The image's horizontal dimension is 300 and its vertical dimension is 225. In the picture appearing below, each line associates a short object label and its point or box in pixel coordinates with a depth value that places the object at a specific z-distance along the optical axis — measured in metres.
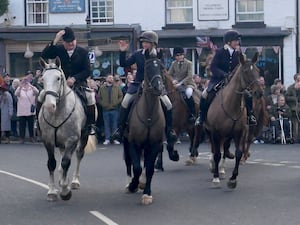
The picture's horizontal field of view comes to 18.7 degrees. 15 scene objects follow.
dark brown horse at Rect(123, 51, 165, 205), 14.14
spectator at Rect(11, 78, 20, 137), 29.02
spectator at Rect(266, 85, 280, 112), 27.95
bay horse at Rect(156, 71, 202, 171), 19.98
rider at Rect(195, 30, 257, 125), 16.92
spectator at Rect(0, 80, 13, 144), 28.78
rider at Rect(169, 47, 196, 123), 20.12
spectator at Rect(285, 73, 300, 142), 27.42
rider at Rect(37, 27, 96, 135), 15.44
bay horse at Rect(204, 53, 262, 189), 15.60
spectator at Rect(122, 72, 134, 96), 26.98
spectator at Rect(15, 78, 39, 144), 28.45
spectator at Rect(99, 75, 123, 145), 27.97
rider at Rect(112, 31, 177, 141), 14.68
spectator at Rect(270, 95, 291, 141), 27.53
